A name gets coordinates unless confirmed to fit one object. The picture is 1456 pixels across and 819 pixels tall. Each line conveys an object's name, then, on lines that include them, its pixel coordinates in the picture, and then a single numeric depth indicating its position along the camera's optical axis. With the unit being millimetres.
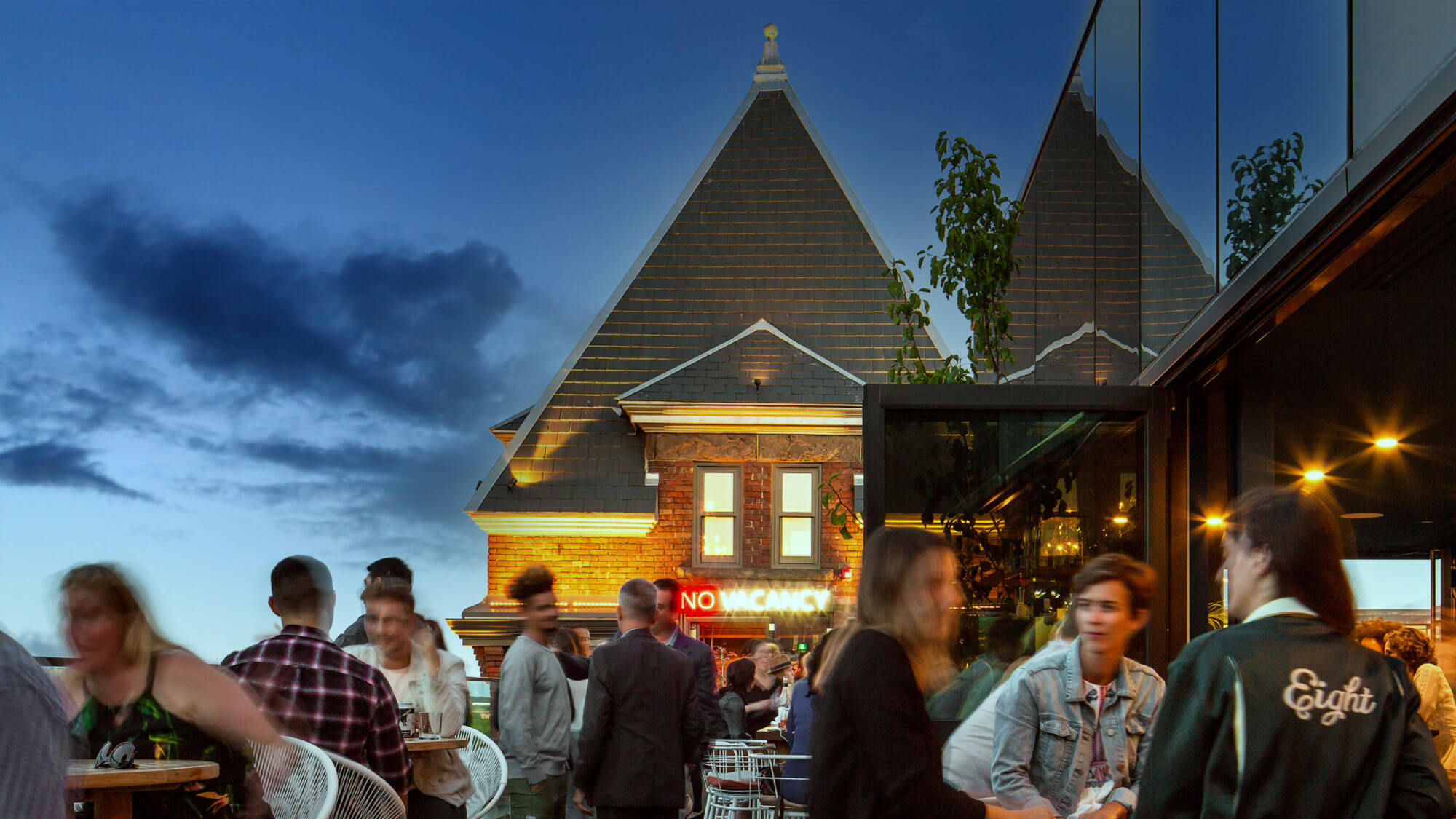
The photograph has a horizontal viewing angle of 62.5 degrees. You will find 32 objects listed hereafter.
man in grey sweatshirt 6488
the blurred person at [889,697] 2684
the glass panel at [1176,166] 6180
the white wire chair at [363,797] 4320
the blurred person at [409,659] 5912
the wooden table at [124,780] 3336
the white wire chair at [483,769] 6082
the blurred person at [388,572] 5871
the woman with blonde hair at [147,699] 3480
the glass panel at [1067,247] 8898
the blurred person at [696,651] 8039
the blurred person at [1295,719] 2584
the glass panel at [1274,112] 4590
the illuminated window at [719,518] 18094
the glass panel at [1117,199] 7738
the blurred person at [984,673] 6961
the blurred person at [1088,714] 3729
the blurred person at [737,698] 10594
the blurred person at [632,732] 6109
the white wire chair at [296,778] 4082
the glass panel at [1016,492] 7098
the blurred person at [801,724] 7684
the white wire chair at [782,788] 7625
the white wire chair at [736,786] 8930
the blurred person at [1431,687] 7180
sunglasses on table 3495
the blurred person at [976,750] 3904
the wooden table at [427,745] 5059
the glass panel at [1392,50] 3600
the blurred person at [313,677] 4258
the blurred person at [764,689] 11242
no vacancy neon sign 17312
